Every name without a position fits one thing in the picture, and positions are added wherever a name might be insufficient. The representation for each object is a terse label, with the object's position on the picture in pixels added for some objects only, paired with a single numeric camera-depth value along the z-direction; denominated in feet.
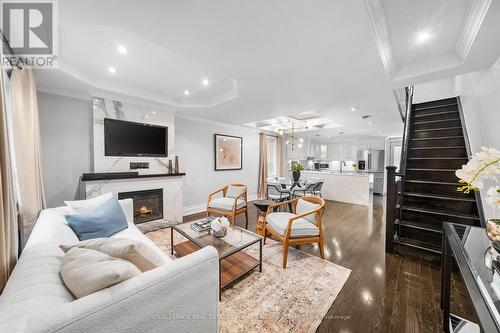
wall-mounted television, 10.75
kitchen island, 17.62
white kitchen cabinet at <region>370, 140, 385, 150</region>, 25.96
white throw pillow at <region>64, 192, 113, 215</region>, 6.86
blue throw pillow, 6.05
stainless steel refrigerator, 23.49
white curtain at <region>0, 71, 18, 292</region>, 3.31
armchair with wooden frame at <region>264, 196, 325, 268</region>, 7.61
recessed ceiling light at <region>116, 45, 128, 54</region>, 6.75
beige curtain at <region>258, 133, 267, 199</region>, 21.20
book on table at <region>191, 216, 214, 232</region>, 7.75
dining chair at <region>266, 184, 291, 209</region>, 14.23
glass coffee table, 6.41
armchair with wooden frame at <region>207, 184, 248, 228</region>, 11.39
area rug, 5.00
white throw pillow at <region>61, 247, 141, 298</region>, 2.71
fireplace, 11.22
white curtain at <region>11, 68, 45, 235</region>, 6.23
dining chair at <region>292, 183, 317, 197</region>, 15.15
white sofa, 2.18
